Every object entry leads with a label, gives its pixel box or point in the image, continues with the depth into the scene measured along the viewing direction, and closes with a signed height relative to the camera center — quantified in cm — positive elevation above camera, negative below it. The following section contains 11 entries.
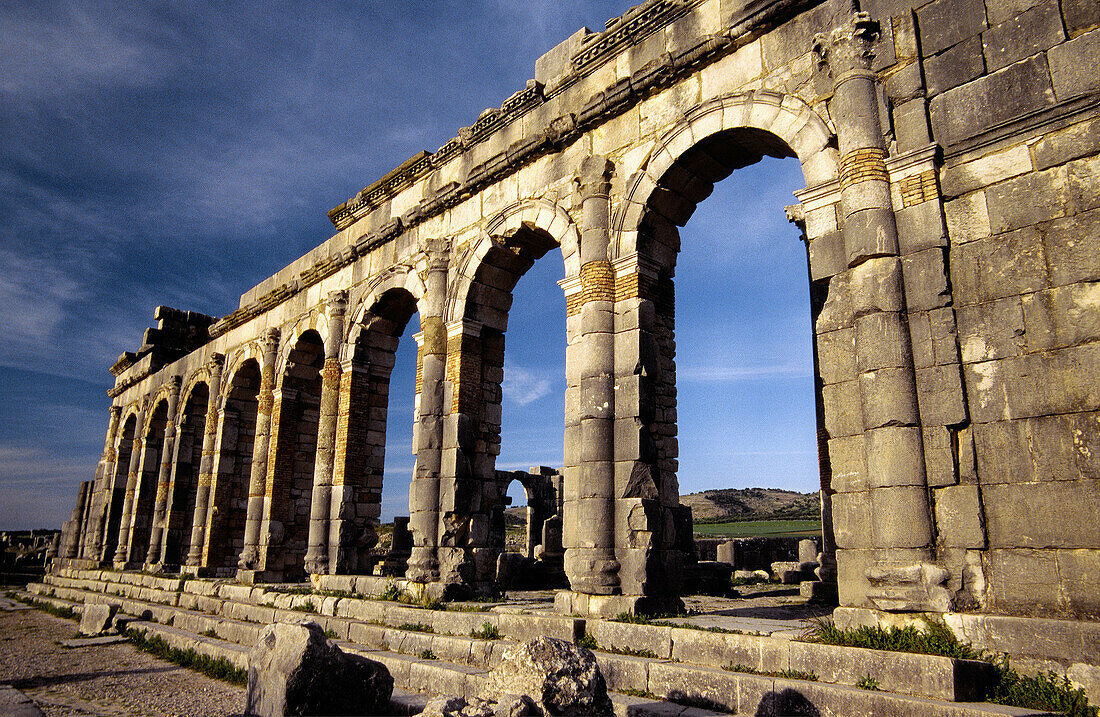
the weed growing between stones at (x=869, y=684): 454 -99
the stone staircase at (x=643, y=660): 435 -106
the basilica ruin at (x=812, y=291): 512 +235
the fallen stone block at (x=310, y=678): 446 -99
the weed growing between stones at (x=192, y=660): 752 -159
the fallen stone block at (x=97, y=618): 1139 -151
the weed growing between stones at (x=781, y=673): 491 -102
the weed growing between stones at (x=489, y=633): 714 -107
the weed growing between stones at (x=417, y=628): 805 -115
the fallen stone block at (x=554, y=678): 396 -86
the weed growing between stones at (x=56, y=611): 1428 -183
